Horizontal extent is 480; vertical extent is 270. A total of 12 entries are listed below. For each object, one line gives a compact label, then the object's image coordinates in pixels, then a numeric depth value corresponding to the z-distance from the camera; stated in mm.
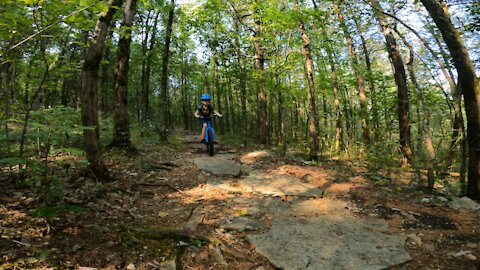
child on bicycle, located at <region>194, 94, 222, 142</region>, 9785
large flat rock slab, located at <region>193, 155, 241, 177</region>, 7602
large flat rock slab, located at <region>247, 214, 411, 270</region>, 3531
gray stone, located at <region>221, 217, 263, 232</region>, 4352
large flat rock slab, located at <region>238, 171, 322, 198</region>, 6234
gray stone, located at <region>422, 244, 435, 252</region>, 3879
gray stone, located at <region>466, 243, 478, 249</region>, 3843
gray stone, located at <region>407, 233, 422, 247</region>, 4059
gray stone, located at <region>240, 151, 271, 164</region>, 9380
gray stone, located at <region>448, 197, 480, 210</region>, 5227
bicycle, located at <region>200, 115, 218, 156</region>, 9625
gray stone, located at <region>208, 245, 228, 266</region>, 3514
